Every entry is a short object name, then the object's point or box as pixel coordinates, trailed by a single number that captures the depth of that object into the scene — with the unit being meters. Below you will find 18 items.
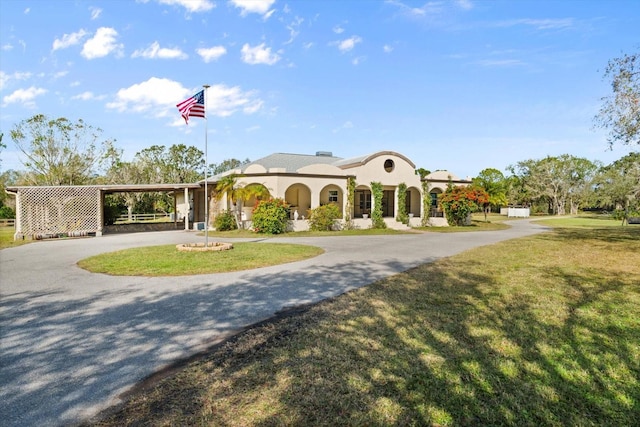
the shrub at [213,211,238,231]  20.37
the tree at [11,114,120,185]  30.92
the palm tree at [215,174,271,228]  19.41
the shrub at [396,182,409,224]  23.48
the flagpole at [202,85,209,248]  12.61
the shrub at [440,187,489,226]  24.53
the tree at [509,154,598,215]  52.16
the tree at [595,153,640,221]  17.12
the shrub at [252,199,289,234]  18.69
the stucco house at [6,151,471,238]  17.56
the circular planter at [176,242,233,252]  11.80
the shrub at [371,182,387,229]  22.45
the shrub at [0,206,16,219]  34.14
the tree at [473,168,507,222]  28.44
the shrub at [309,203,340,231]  20.41
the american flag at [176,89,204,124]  12.91
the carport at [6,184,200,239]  17.08
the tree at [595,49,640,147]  11.94
